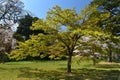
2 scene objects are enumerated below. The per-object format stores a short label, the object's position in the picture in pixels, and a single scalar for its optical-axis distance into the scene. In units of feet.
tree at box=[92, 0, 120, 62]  42.87
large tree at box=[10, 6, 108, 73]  22.01
